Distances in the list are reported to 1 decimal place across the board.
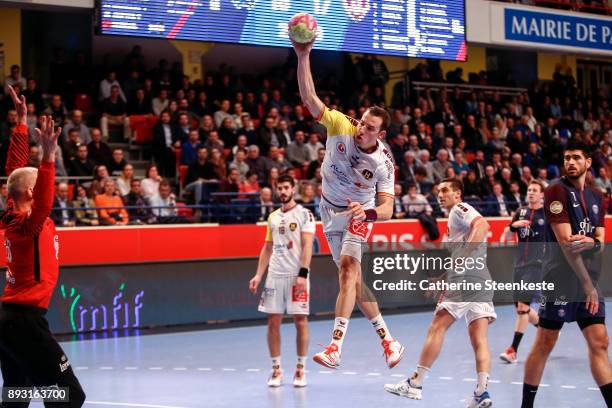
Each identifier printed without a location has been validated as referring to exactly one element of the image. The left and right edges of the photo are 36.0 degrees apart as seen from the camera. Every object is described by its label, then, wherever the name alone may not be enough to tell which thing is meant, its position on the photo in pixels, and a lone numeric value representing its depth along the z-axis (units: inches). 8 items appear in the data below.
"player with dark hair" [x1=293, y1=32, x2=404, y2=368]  309.6
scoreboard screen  616.7
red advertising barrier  616.7
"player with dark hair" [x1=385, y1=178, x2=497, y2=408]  340.5
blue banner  899.7
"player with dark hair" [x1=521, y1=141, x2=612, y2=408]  286.7
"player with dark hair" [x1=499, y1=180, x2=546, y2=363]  469.7
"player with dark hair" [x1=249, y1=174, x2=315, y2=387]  423.2
